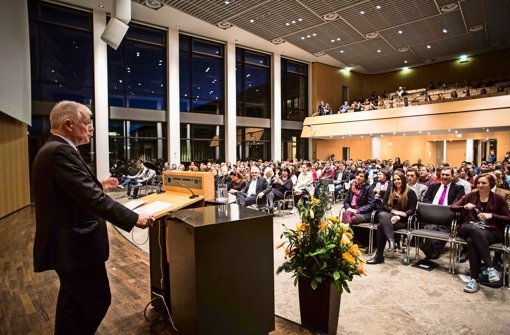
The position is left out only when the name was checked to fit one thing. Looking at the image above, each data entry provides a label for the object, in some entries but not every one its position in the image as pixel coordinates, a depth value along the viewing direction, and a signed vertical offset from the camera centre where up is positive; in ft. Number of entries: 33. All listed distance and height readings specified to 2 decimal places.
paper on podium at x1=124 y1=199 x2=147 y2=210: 6.75 -1.05
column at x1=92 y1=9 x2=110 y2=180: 33.94 +6.72
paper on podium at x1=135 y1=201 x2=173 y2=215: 6.10 -1.04
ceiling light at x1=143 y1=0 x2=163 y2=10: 31.73 +15.99
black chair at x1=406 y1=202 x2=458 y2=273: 11.89 -2.75
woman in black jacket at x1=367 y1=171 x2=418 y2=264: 13.05 -2.40
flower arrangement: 6.83 -2.09
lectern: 5.33 -2.09
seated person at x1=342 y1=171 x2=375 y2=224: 14.44 -2.19
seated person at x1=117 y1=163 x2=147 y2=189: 33.13 -2.30
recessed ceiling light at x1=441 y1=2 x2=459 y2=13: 34.32 +16.77
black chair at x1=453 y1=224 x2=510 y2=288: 10.39 -3.11
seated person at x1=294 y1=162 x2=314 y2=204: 22.62 -2.31
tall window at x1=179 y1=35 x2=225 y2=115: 42.57 +11.56
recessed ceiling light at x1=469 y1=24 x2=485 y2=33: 40.73 +17.12
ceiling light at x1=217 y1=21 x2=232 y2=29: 38.01 +16.51
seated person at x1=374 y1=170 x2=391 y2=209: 14.53 -1.53
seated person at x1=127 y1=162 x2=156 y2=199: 30.37 -2.70
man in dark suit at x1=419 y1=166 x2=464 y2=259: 13.02 -1.90
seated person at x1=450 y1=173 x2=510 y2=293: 10.51 -2.43
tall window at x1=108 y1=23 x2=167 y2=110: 36.55 +10.65
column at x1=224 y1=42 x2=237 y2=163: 45.65 +7.74
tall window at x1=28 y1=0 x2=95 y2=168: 31.04 +10.33
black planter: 6.88 -3.41
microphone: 7.32 -0.92
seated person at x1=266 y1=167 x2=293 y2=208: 21.95 -2.23
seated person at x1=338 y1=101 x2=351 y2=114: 54.67 +8.54
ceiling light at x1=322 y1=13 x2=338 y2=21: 36.47 +16.79
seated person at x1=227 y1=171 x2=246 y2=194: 25.70 -2.21
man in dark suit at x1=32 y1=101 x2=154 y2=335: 4.97 -1.09
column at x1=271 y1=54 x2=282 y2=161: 51.93 +7.48
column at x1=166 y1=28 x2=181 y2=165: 39.91 +7.80
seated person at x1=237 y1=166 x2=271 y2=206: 20.93 -2.38
